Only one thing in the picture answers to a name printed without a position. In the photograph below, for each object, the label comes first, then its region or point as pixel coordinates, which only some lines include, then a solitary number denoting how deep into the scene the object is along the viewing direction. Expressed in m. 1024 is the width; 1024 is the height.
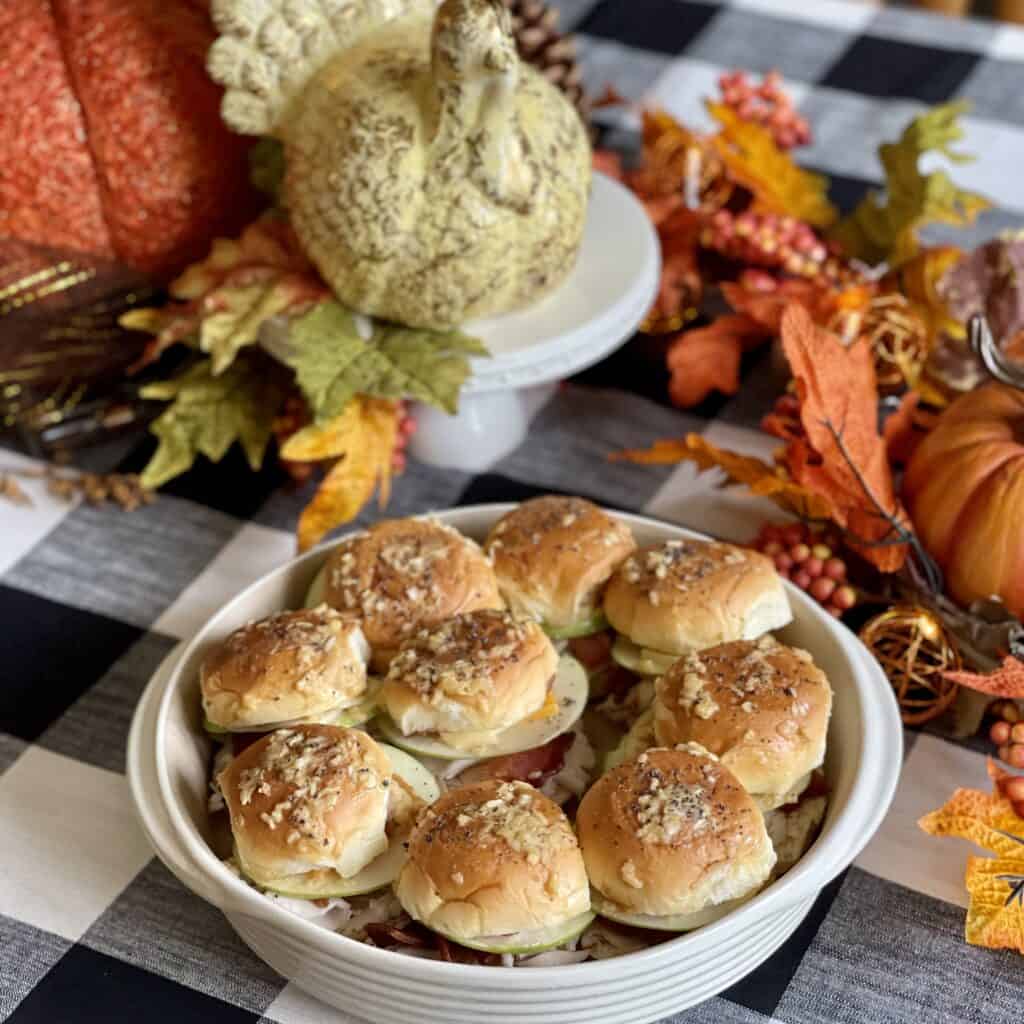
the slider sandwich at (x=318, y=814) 0.73
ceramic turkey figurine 1.00
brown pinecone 1.37
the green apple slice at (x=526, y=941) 0.70
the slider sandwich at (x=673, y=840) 0.70
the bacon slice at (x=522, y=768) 0.81
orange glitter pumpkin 1.09
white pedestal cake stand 1.08
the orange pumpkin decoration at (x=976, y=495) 0.92
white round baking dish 0.67
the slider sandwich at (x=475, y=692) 0.80
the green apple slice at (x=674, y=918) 0.70
